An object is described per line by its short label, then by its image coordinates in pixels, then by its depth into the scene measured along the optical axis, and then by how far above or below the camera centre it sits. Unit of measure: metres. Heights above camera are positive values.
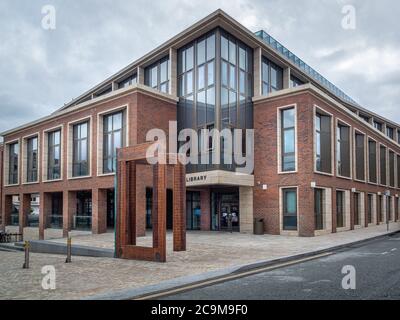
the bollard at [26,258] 11.61 -2.18
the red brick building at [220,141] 23.89 +3.02
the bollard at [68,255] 12.61 -2.27
